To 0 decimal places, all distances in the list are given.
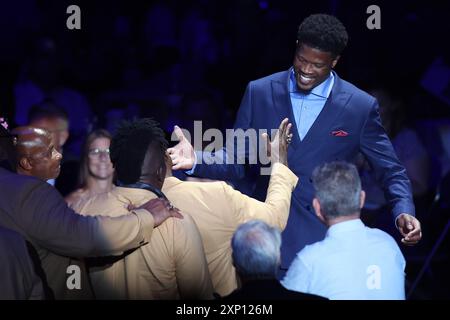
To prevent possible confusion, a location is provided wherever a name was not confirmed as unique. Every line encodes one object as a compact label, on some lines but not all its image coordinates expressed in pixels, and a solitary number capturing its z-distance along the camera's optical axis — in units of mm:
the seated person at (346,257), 6551
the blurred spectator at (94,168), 11055
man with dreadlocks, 6809
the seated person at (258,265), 6156
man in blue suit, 8445
